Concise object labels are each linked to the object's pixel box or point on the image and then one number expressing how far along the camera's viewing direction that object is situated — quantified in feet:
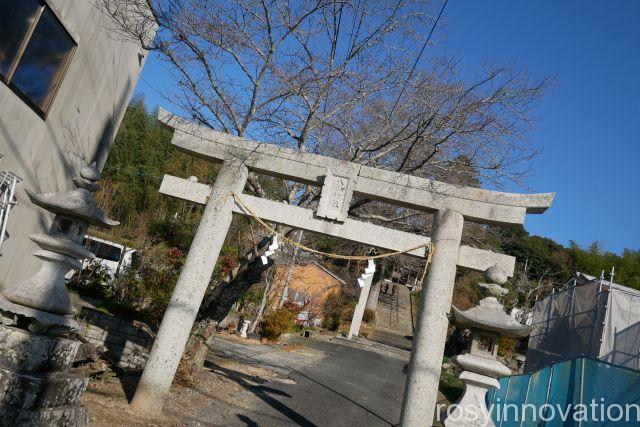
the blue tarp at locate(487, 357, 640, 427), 18.60
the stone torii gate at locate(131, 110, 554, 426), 20.76
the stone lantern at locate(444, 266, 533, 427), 16.15
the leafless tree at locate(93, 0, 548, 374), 26.25
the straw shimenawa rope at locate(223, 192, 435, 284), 21.70
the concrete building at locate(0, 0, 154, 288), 20.44
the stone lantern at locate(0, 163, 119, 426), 14.49
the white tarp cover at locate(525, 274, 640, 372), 34.55
